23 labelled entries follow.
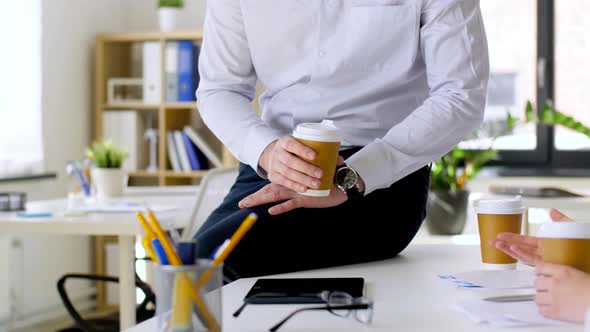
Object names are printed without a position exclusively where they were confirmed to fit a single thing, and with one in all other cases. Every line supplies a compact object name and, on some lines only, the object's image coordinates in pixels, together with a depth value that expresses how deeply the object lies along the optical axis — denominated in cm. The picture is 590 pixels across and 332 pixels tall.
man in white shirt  159
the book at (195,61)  554
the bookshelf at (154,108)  559
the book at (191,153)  559
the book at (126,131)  573
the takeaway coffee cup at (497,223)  149
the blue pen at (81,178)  370
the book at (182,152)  561
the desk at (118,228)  290
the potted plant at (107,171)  369
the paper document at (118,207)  321
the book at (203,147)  543
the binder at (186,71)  550
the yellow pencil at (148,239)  96
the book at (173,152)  564
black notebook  116
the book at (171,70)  554
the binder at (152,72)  562
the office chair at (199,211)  284
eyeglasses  104
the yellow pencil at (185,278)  92
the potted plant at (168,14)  564
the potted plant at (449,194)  443
